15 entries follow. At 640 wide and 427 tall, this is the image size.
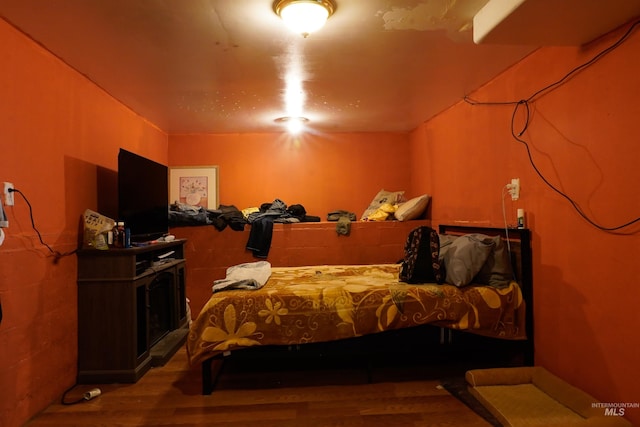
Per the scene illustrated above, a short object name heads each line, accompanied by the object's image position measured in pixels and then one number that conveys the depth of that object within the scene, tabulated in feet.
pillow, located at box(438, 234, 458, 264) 9.12
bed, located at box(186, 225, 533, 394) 7.84
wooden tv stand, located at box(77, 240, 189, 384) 8.64
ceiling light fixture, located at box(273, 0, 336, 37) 6.18
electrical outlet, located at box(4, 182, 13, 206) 6.71
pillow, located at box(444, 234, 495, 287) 8.34
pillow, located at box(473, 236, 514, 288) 8.51
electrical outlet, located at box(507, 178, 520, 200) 8.93
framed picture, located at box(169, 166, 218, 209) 15.74
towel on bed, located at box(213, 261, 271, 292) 8.59
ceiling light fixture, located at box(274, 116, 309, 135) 13.71
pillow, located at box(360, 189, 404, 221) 15.29
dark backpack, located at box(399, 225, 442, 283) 8.63
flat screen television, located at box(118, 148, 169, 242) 9.55
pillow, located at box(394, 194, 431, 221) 14.10
